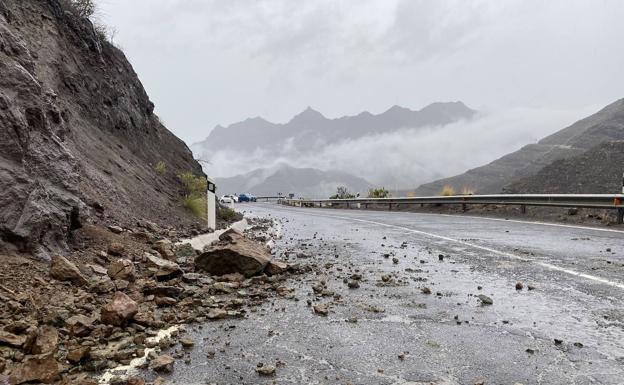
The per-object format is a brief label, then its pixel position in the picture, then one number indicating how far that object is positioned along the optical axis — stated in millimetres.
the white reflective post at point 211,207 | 12504
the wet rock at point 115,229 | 7845
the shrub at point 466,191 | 27825
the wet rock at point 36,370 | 2973
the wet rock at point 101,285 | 4973
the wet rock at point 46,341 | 3420
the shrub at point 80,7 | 15245
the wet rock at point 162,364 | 3387
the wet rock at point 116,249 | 6730
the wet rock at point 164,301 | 4988
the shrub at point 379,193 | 39844
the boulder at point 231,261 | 6605
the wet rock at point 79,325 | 3812
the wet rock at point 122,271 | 5586
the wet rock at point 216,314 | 4703
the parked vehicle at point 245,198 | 81062
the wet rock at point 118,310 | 4105
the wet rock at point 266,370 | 3361
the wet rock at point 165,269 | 5973
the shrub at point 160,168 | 15414
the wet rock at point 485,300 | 5189
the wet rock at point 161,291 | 5250
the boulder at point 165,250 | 7352
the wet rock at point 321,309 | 4877
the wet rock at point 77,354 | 3402
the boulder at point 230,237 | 7505
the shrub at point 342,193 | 50312
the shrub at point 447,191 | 28816
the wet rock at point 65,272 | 4941
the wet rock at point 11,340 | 3373
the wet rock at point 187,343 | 3885
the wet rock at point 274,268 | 6855
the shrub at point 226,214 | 17308
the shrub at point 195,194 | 13984
